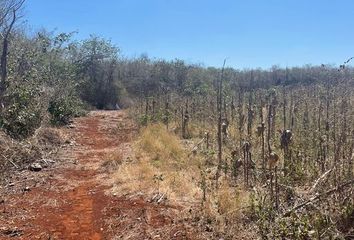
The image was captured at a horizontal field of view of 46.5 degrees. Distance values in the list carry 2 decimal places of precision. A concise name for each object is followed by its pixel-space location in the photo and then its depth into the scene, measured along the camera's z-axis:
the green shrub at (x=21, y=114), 9.41
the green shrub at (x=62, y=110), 13.45
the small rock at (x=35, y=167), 7.55
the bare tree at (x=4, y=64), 10.27
